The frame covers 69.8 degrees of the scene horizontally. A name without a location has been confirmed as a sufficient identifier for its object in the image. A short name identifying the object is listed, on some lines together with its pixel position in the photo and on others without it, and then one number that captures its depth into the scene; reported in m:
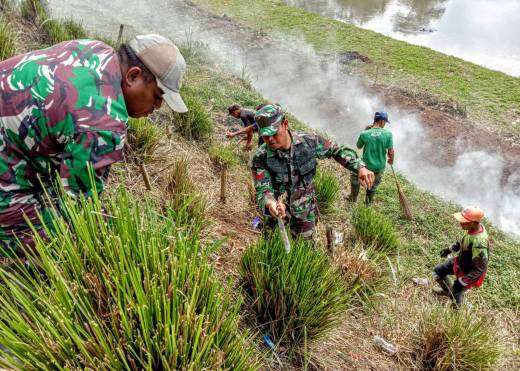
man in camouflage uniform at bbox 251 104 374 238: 3.16
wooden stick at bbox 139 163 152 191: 3.27
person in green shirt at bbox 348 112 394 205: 6.28
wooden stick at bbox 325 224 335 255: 3.18
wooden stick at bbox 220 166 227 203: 4.17
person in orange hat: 4.35
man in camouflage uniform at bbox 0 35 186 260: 1.53
